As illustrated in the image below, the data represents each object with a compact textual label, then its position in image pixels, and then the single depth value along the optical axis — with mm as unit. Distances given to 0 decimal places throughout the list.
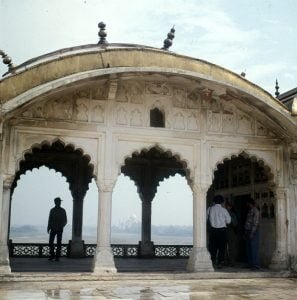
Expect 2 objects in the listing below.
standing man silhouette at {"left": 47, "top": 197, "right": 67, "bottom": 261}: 11547
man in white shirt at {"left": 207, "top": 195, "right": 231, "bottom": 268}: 10352
